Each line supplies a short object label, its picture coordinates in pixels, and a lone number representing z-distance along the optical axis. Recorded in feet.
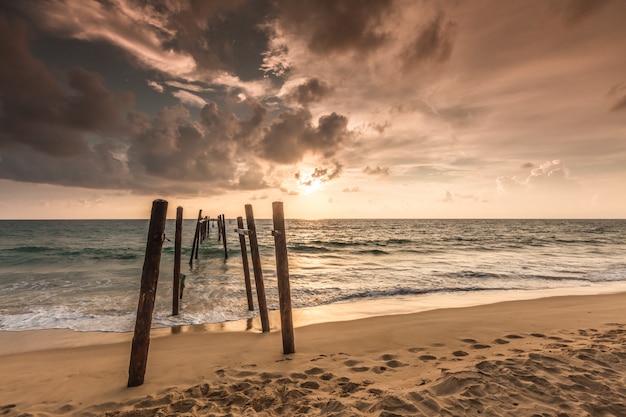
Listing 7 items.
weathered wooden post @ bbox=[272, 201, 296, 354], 20.12
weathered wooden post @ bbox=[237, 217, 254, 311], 33.30
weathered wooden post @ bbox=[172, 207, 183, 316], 32.15
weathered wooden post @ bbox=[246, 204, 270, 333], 26.25
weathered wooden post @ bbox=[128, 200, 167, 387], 16.53
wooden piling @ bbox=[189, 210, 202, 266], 79.82
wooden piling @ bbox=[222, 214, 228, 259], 81.32
